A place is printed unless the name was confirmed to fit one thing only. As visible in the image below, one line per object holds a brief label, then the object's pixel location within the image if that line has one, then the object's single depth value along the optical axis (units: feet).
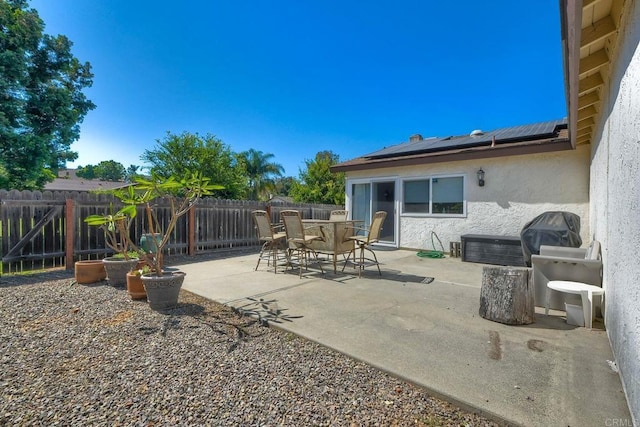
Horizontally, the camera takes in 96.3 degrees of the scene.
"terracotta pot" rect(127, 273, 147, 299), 12.64
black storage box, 20.57
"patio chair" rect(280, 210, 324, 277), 17.01
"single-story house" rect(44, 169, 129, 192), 76.79
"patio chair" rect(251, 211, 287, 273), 18.24
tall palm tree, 97.27
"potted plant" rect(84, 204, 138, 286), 14.97
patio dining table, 17.75
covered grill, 16.29
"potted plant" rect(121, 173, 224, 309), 11.04
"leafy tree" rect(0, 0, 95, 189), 37.06
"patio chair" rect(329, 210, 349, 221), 24.82
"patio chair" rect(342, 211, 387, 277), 16.98
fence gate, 17.21
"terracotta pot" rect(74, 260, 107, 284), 15.46
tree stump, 9.88
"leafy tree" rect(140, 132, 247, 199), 53.26
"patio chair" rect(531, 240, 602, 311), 10.69
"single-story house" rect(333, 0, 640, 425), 5.99
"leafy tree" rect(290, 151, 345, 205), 68.49
